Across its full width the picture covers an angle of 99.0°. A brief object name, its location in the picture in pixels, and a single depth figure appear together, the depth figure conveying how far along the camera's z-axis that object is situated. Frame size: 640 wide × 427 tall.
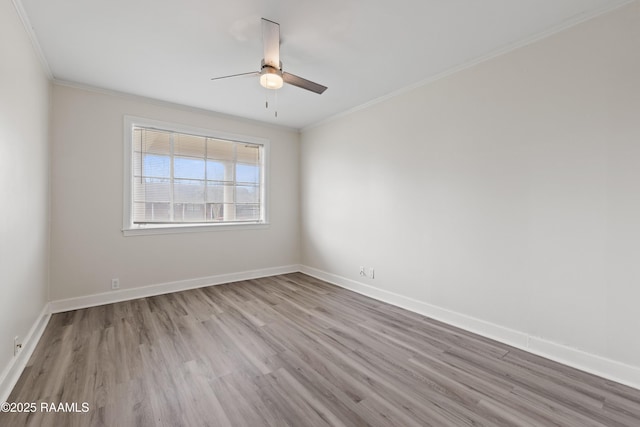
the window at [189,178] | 3.72
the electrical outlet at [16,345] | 1.97
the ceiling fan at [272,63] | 2.18
